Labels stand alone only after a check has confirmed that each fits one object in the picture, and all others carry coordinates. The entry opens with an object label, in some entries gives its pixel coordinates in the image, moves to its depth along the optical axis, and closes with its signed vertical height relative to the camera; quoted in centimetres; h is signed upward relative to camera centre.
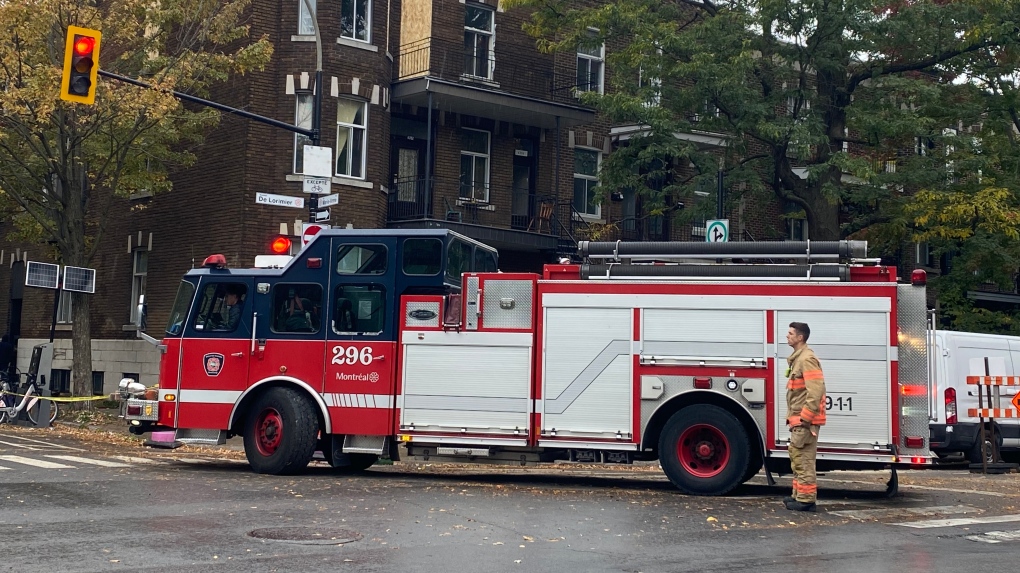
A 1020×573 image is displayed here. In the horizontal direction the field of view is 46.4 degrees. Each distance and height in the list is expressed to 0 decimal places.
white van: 1819 +49
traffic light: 1662 +465
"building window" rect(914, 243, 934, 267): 4038 +554
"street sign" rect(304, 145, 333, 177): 1920 +392
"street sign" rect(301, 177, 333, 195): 1933 +354
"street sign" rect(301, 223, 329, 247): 1765 +261
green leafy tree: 2405 +705
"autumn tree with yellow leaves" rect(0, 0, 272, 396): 2244 +565
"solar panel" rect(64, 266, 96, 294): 2350 +236
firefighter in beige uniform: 1142 +5
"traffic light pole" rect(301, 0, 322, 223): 1969 +501
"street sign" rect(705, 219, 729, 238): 1947 +301
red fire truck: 1222 +58
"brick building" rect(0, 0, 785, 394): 2644 +600
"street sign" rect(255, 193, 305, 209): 1898 +327
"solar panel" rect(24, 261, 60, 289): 2355 +243
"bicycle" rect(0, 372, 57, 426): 2373 -15
